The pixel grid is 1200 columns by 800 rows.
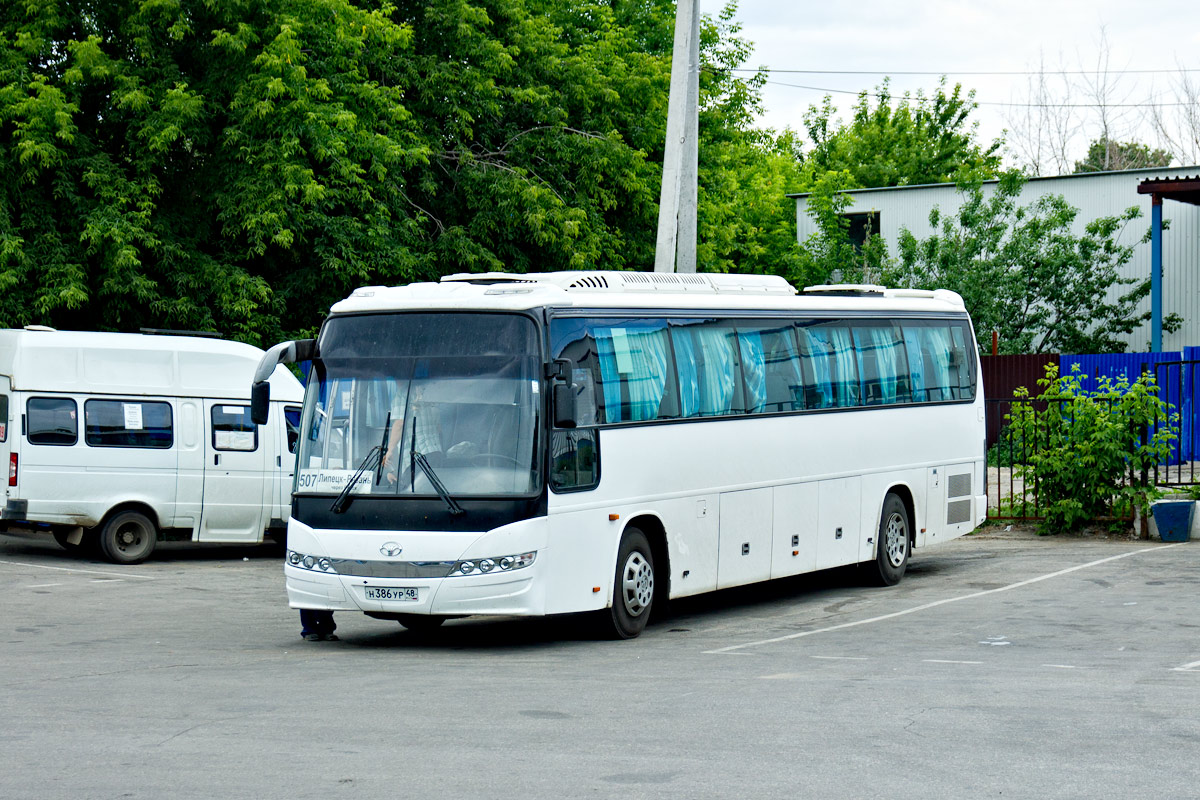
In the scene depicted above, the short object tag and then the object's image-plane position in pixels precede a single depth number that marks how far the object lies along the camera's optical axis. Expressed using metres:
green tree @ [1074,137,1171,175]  67.06
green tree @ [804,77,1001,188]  61.09
